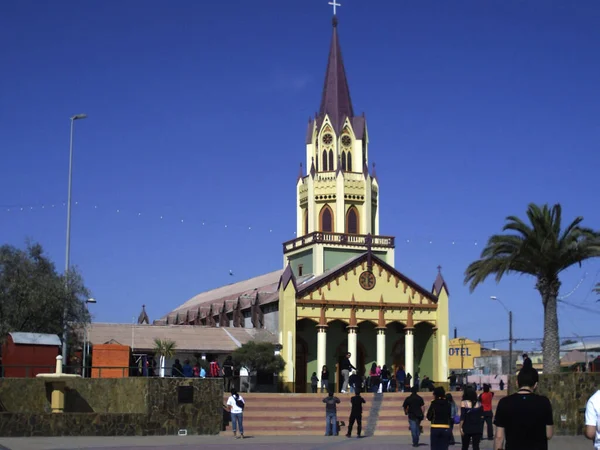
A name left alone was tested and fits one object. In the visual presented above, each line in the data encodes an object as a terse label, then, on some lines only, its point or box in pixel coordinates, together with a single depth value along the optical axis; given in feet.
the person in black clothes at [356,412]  87.40
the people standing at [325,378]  134.00
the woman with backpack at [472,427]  62.85
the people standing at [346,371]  135.70
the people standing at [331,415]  90.33
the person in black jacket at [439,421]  55.77
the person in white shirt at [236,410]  86.40
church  177.99
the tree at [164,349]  163.84
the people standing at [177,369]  107.94
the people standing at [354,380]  110.97
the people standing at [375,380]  143.23
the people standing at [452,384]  159.38
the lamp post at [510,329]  206.67
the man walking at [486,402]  77.66
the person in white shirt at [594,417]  31.76
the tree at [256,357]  164.04
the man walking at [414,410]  73.77
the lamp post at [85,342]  132.36
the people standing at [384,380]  146.35
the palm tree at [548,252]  112.57
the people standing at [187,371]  114.85
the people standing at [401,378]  148.87
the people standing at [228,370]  116.16
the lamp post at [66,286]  121.19
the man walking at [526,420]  28.58
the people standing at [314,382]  163.28
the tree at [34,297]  124.57
